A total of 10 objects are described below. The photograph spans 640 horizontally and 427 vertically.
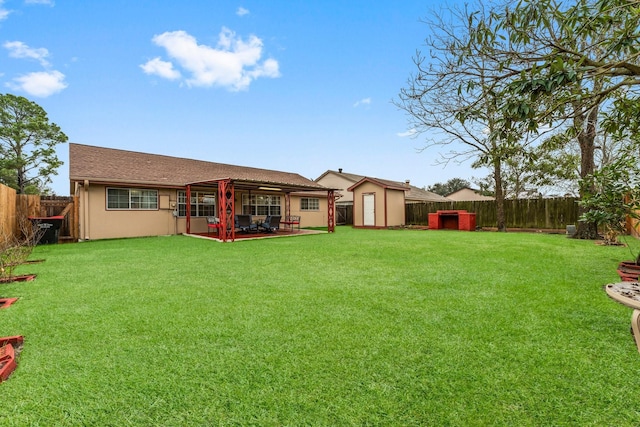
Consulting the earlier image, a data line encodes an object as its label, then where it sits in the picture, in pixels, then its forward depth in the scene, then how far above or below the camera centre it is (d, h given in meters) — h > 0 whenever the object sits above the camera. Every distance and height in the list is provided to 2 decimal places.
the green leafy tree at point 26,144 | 20.83 +5.18
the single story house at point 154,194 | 11.12 +0.90
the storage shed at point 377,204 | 17.58 +0.54
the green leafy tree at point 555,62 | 2.37 +1.47
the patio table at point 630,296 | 2.12 -0.64
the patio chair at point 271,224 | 13.45 -0.46
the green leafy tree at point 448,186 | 51.44 +4.47
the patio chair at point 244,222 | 12.88 -0.33
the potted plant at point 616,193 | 4.90 +0.28
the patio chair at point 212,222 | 11.91 -0.30
